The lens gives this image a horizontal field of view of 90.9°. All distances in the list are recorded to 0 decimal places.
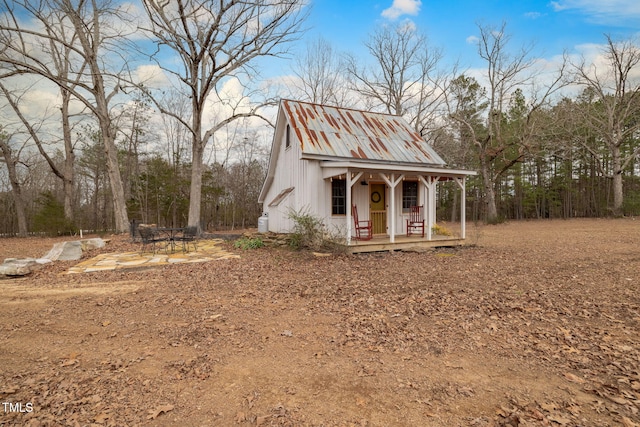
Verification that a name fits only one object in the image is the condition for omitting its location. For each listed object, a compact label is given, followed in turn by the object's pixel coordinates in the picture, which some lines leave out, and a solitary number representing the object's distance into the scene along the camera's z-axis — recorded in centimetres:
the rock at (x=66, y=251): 838
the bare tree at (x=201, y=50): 1270
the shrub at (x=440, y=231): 1199
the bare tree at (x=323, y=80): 2239
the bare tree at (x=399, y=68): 2219
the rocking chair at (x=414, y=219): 1121
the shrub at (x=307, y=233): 890
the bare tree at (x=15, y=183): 1577
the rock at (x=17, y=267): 643
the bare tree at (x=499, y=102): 2017
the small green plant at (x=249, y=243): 1018
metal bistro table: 905
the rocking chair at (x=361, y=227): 991
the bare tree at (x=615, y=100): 2053
